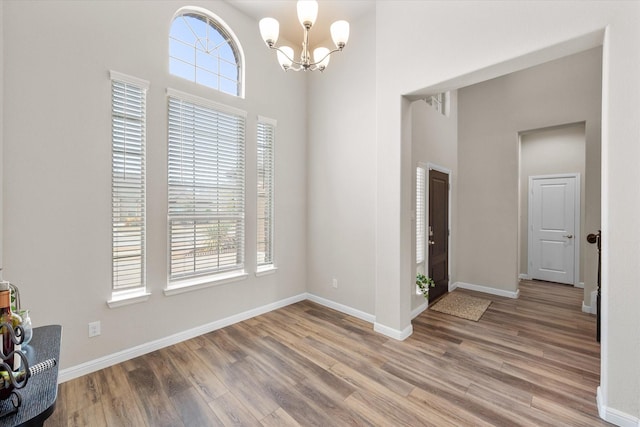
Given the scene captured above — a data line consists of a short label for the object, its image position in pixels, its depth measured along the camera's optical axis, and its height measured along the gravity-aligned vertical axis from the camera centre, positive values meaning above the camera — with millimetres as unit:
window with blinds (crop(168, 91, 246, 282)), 2920 +263
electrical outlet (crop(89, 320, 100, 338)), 2410 -1024
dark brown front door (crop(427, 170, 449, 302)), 4117 -316
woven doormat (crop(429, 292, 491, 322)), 3738 -1343
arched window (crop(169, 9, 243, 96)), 3010 +1822
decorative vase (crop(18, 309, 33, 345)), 1400 -582
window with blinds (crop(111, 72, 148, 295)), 2529 +270
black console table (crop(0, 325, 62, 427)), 970 -716
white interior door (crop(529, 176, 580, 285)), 5121 -279
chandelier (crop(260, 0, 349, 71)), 2025 +1376
